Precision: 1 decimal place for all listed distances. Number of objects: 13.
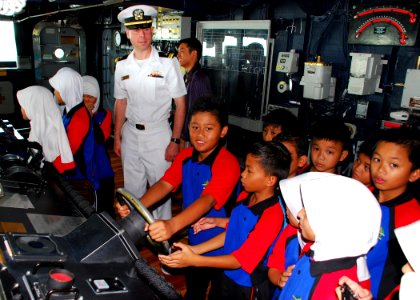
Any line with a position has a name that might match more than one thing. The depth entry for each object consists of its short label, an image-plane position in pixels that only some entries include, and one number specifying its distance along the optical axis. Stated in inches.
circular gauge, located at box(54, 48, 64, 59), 288.0
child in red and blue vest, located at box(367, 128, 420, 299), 68.9
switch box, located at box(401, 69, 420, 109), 131.7
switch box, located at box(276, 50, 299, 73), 172.3
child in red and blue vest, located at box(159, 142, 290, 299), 63.9
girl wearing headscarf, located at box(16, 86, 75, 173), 104.1
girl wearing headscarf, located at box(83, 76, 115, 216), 122.5
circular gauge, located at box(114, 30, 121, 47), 275.9
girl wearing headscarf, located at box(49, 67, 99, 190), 111.8
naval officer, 119.1
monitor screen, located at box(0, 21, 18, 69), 262.5
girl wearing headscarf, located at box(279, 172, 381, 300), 47.4
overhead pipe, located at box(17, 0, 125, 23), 166.3
